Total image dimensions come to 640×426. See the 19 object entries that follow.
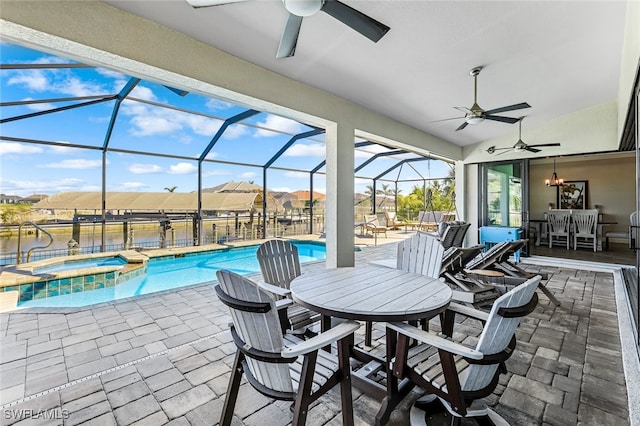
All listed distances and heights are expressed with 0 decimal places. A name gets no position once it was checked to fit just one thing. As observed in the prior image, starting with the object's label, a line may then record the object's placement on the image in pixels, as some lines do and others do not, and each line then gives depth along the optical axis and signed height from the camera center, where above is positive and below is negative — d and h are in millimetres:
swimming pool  4340 -1236
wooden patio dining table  1710 -543
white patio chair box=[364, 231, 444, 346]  2851 -428
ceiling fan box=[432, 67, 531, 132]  3987 +1444
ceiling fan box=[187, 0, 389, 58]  1907 +1388
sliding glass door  7328 +524
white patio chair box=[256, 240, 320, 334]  2428 -568
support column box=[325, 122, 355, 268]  4422 +259
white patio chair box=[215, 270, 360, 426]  1446 -697
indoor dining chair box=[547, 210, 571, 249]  8359 -280
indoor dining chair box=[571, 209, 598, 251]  7926 -288
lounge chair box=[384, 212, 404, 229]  12914 -294
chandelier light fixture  9023 +1019
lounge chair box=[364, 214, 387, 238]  10747 -360
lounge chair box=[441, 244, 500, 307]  3201 -829
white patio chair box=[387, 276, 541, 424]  1441 -789
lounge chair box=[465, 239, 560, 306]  3908 -766
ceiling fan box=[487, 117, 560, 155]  6355 +1511
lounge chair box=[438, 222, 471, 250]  5367 -392
